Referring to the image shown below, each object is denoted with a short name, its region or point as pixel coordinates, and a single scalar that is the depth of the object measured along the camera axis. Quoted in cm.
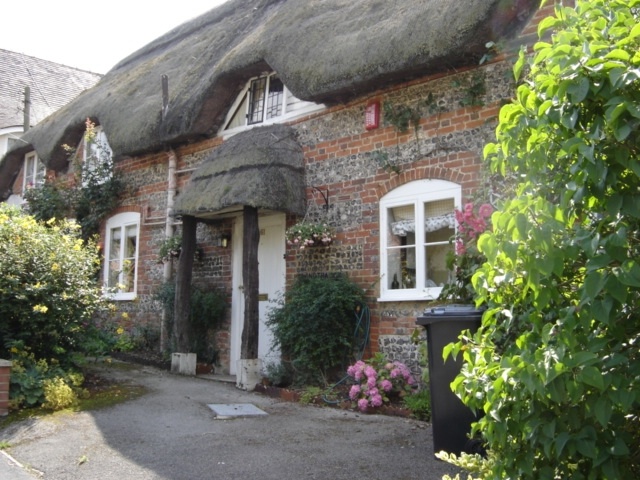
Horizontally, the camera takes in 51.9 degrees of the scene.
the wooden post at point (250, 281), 880
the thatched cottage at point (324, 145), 761
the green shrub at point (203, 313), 1037
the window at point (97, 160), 1300
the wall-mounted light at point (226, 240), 1062
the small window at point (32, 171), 1600
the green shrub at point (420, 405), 669
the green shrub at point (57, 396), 707
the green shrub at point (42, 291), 755
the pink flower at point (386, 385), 719
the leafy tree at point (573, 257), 206
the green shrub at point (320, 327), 809
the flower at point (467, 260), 575
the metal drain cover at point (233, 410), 693
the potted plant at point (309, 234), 859
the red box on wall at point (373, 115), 848
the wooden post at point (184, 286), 1004
